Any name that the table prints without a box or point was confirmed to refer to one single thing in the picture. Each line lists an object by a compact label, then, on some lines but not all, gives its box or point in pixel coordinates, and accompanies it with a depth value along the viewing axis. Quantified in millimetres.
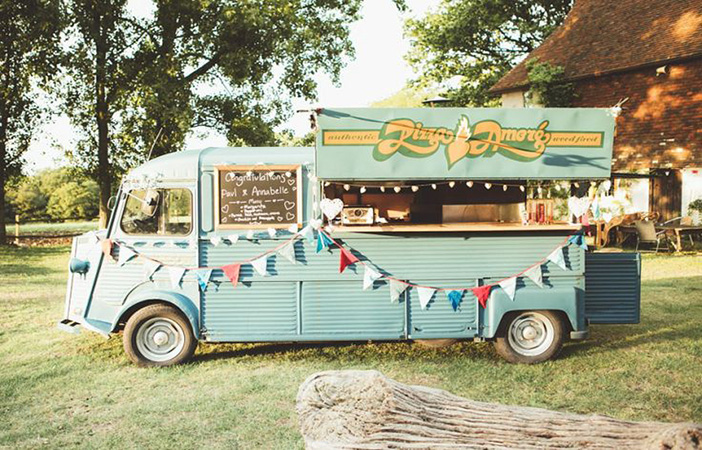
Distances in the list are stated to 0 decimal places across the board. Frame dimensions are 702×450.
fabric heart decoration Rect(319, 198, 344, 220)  6789
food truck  6844
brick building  19531
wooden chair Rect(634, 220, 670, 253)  17953
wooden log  2227
